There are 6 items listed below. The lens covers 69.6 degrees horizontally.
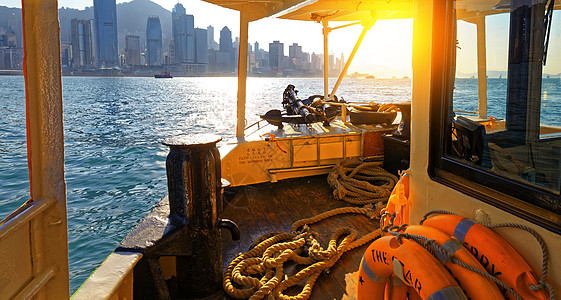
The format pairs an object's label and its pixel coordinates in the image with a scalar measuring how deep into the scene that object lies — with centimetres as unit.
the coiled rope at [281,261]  306
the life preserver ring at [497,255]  144
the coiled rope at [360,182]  514
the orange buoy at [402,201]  231
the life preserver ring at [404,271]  152
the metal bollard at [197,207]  280
